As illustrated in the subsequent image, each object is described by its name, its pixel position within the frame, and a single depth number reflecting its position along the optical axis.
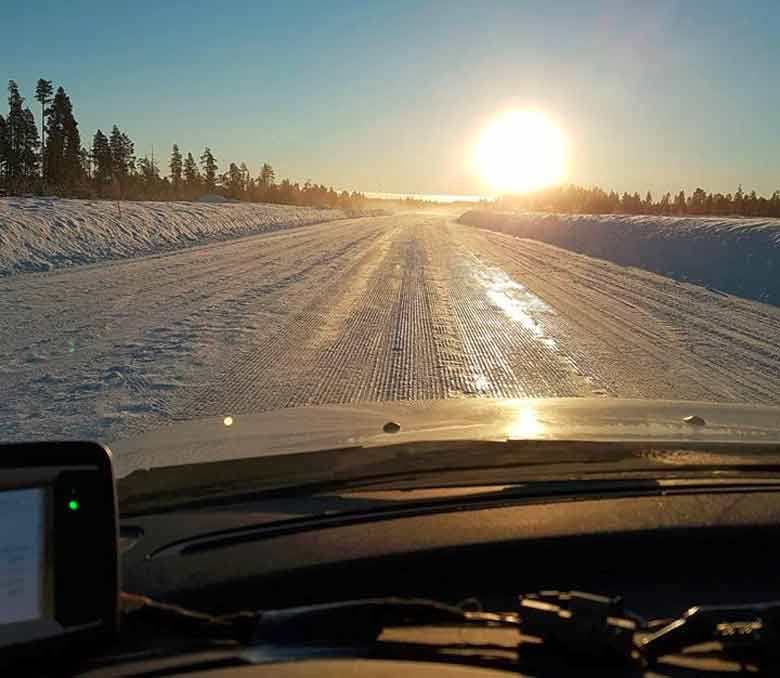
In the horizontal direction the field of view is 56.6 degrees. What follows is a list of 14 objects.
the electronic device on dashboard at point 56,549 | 1.10
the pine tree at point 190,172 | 112.19
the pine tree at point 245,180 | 116.54
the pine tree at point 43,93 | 82.38
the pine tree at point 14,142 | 81.00
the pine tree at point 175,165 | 114.38
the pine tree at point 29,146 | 82.06
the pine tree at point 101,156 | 91.50
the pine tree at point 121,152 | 94.12
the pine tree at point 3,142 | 80.00
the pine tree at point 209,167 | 113.69
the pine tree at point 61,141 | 81.25
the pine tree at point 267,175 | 135.68
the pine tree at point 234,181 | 111.04
